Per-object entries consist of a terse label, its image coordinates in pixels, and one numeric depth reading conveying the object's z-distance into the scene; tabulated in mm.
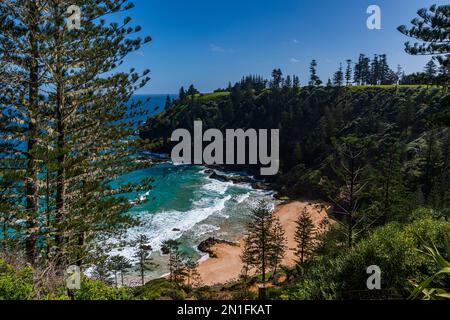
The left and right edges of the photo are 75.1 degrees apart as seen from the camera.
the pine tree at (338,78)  85562
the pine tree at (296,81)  108688
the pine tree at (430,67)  71725
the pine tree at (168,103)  112988
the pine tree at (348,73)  93750
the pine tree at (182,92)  116062
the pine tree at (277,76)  107000
